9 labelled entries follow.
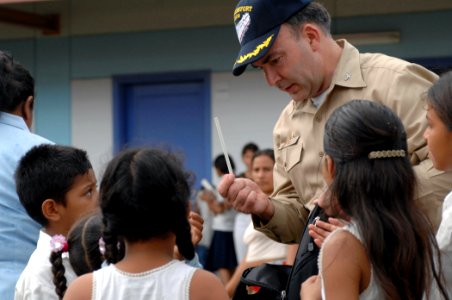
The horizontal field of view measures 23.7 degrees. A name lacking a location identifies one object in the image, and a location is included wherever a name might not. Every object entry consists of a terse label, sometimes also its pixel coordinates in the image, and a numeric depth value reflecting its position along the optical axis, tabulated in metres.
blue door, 10.33
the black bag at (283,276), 3.37
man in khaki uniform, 3.66
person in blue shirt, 4.19
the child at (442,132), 3.23
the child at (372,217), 2.96
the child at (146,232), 2.97
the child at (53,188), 4.09
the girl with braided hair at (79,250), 3.74
